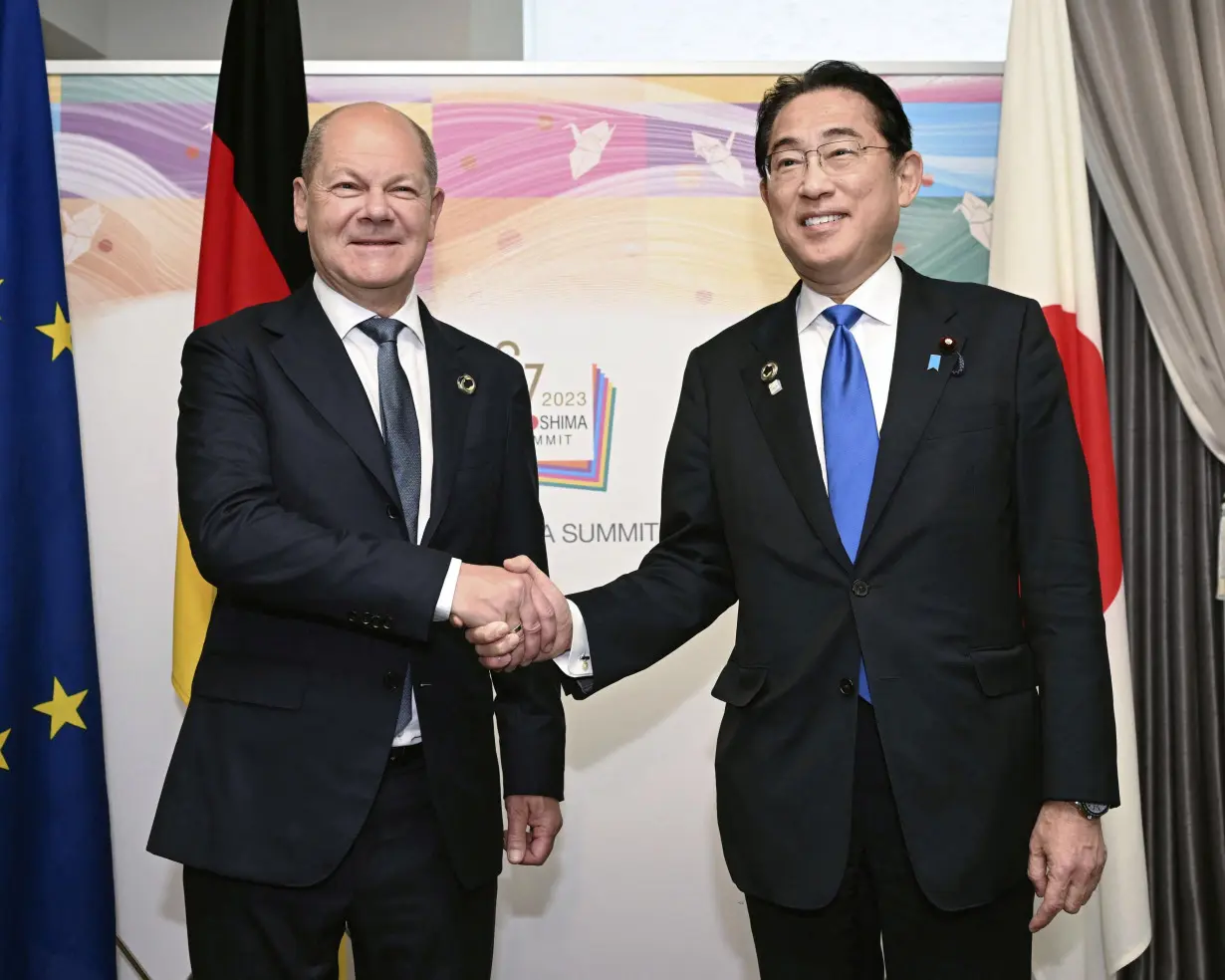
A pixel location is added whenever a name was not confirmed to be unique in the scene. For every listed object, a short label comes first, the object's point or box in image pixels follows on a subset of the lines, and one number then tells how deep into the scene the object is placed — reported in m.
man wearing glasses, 1.70
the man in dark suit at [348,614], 1.74
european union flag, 2.57
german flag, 2.82
